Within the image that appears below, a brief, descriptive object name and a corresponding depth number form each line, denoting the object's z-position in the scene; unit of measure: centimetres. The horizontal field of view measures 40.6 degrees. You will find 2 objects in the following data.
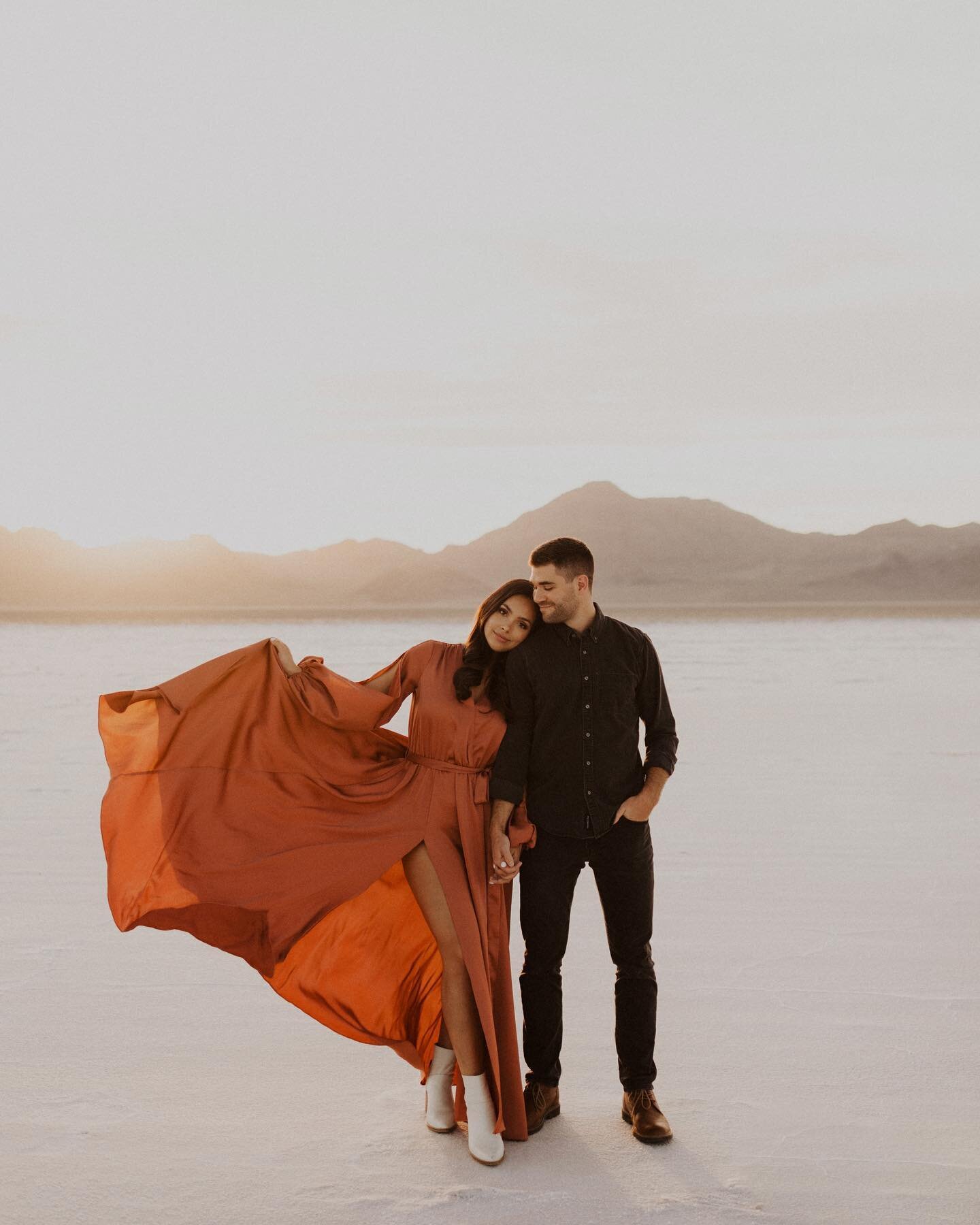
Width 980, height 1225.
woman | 362
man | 364
